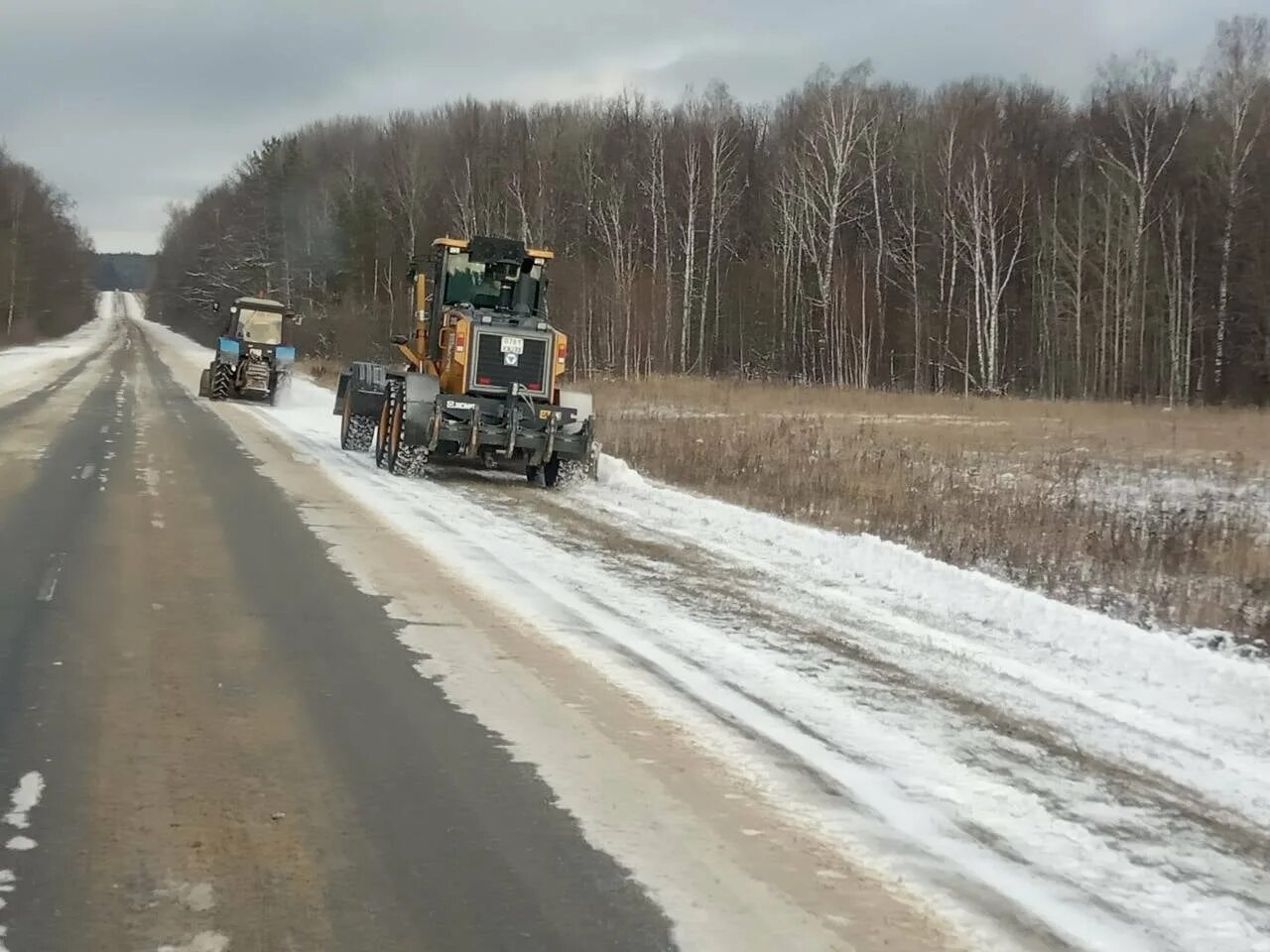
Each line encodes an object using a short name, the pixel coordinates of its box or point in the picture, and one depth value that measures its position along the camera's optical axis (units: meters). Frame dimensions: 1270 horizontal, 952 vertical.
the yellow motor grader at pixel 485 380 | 15.23
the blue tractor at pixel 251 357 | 31.73
